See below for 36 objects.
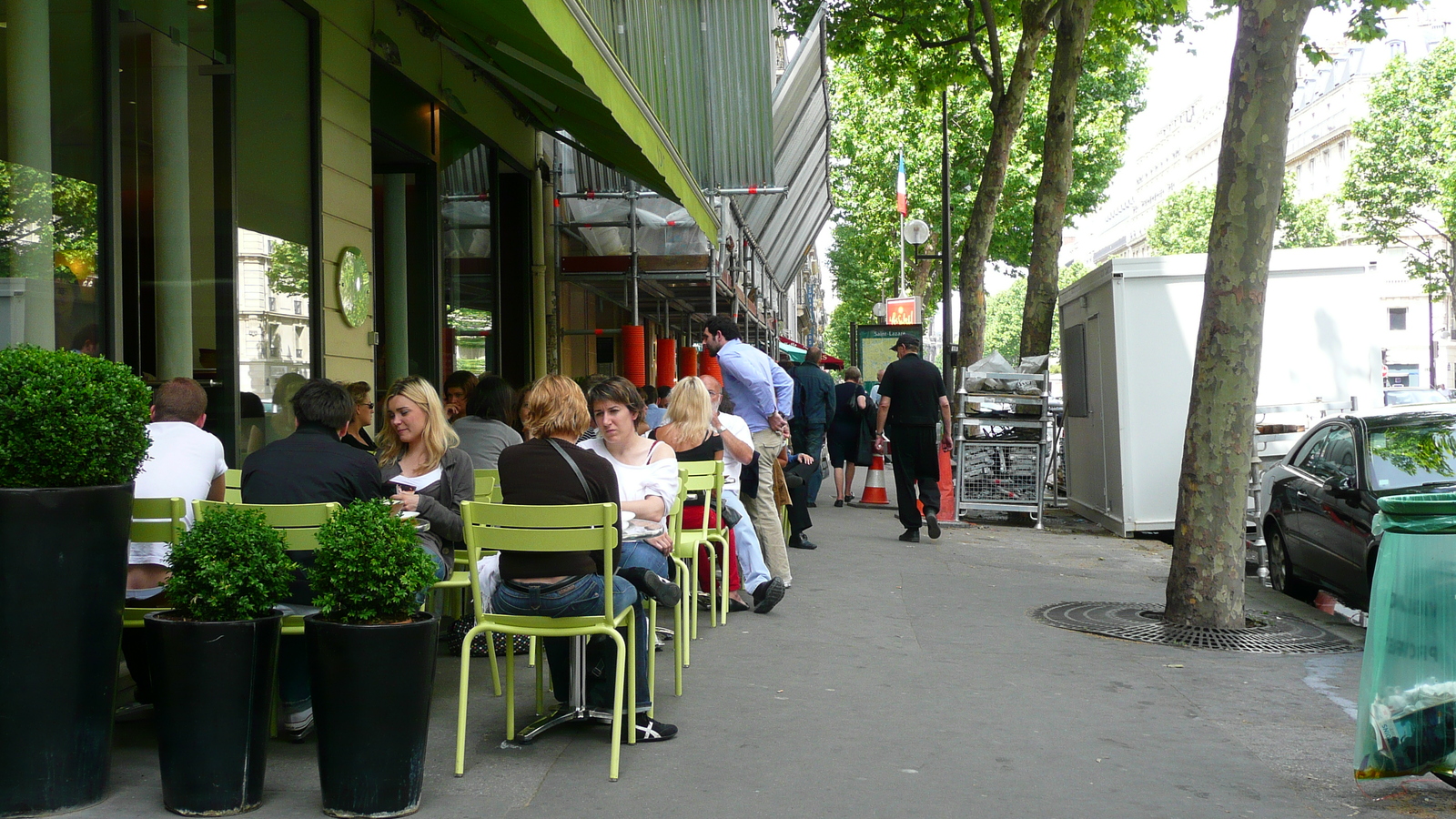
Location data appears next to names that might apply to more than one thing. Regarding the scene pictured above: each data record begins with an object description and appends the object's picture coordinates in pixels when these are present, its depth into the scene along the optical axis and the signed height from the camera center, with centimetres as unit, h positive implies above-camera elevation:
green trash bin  430 -79
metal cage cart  1438 -33
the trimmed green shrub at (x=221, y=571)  411 -41
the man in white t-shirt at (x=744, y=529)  815 -62
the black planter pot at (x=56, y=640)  389 -59
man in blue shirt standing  1004 +34
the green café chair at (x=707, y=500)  699 -39
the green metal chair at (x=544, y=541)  464 -38
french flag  3244 +590
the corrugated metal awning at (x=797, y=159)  2020 +536
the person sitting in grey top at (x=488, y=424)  745 +7
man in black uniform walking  1243 -2
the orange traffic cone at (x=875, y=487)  1664 -76
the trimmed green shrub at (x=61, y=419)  388 +8
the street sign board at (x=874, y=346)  2233 +142
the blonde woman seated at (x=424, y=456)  588 -8
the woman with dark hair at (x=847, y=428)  1612 +1
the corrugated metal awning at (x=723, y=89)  1603 +432
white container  1237 +74
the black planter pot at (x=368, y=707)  408 -85
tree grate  753 -128
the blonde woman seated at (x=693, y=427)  771 +3
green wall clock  899 +108
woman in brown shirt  477 -45
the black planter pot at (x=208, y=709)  406 -84
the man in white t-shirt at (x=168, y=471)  504 -12
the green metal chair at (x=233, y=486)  577 -21
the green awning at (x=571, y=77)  668 +218
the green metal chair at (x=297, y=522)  478 -31
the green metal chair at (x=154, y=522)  482 -30
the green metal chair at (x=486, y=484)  670 -25
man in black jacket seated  503 -14
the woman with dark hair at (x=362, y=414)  782 +16
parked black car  810 -44
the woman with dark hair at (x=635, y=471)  564 -18
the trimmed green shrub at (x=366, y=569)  412 -41
